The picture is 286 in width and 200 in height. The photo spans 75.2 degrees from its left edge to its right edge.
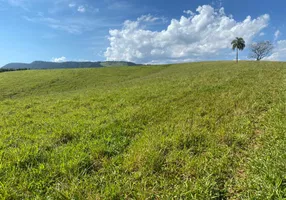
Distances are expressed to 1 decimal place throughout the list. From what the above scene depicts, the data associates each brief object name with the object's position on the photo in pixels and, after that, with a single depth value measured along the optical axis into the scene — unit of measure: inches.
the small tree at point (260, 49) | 3422.7
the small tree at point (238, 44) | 2755.9
